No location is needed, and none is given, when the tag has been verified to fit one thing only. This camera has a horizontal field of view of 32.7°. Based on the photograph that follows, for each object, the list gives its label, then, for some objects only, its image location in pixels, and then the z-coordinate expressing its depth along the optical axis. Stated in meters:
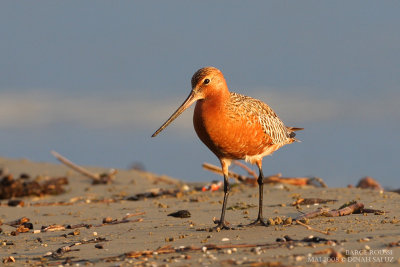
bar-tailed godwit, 8.84
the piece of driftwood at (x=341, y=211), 8.85
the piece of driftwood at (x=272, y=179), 14.79
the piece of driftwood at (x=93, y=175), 17.12
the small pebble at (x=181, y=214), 10.06
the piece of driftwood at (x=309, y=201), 10.78
